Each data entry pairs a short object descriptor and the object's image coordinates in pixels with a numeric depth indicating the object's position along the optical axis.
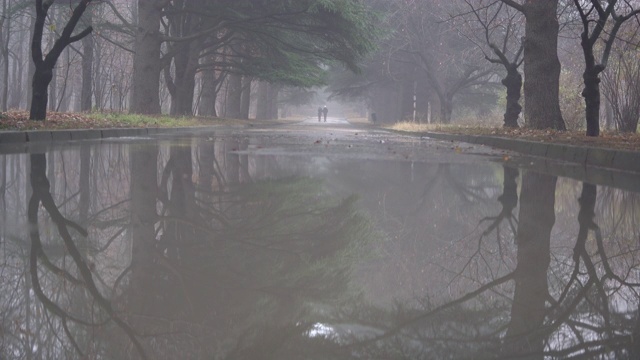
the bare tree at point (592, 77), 14.81
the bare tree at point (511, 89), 22.16
